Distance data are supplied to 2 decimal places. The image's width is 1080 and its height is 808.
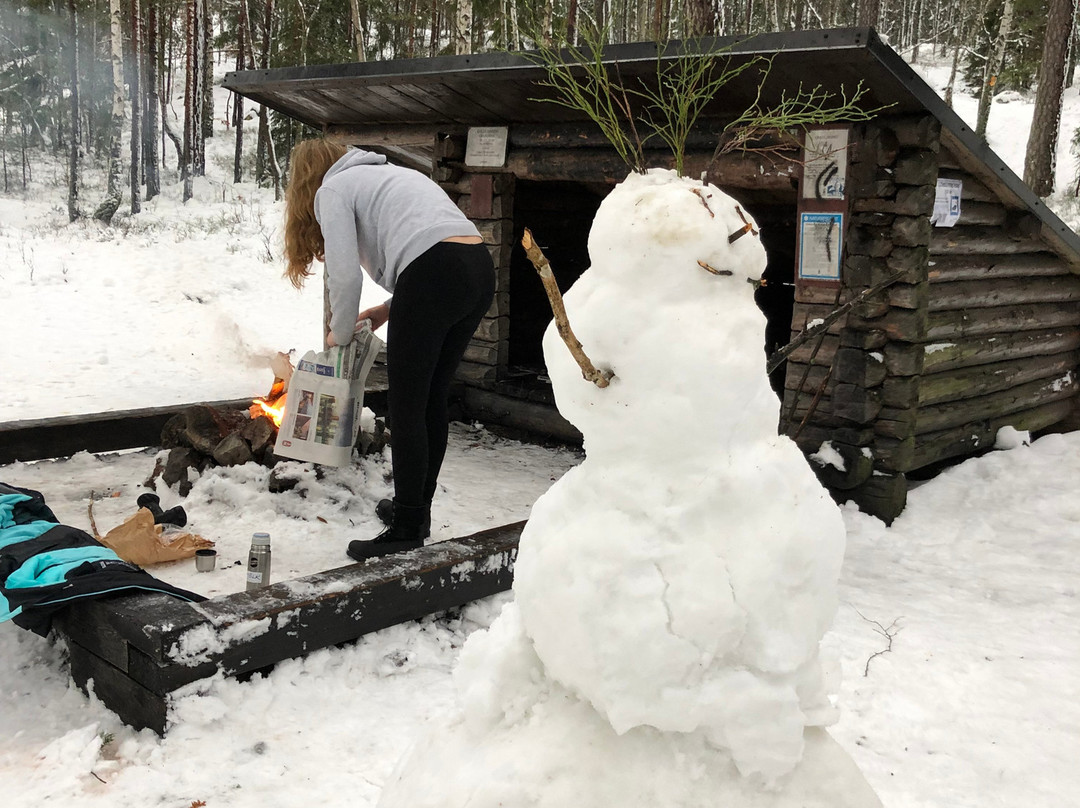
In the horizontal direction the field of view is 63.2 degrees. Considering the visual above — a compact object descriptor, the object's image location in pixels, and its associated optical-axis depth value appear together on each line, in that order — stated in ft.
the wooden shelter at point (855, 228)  15.12
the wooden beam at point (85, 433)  16.85
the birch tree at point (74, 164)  57.16
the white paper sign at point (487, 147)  20.72
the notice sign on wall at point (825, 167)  15.26
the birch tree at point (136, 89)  58.75
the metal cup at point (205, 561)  12.22
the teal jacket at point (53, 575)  9.09
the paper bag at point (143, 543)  12.28
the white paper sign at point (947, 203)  16.14
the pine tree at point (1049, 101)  40.29
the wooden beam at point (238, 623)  8.46
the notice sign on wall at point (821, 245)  15.57
